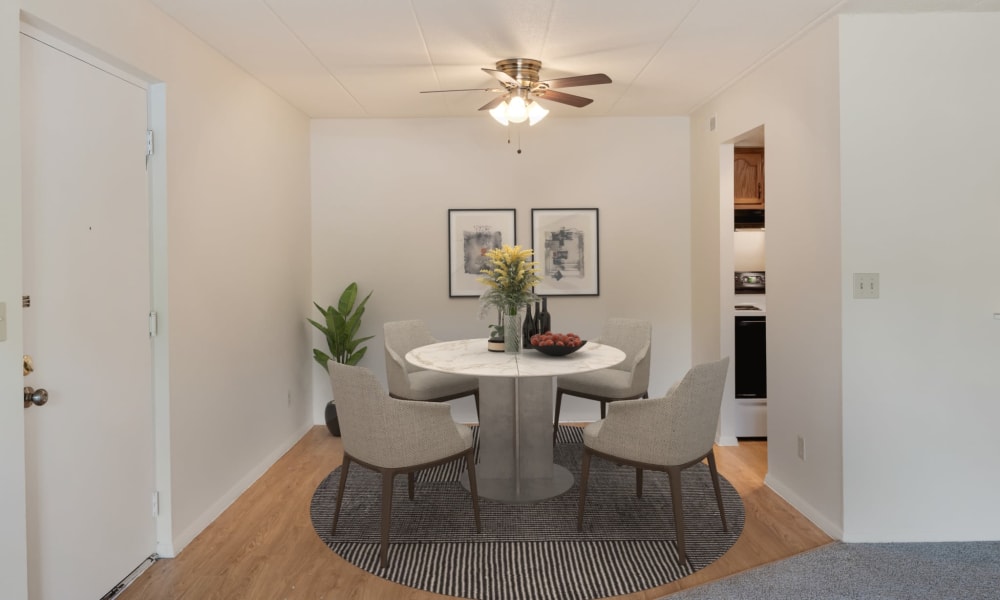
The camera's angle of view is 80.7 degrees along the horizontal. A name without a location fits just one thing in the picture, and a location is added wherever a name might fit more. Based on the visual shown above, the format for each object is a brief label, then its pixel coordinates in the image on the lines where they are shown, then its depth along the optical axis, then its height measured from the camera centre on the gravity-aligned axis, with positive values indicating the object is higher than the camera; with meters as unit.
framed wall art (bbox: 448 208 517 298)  4.85 +0.42
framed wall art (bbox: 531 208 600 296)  4.86 +0.33
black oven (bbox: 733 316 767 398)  4.28 -0.52
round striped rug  2.49 -1.21
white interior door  2.02 -0.12
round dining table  3.41 -0.84
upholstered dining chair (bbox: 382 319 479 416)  3.71 -0.58
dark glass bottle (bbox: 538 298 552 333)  3.68 -0.21
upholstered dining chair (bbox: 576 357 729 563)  2.62 -0.64
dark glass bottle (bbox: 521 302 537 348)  3.67 -0.26
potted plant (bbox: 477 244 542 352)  3.32 +0.04
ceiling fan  3.36 +1.14
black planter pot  4.56 -1.00
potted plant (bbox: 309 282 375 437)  4.47 -0.32
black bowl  3.25 -0.34
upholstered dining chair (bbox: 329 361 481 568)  2.60 -0.64
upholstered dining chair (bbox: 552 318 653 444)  3.79 -0.59
